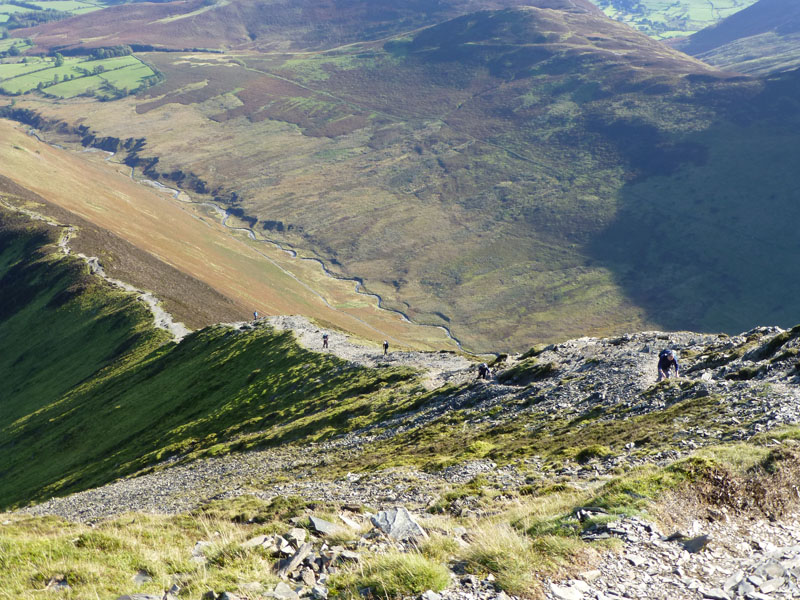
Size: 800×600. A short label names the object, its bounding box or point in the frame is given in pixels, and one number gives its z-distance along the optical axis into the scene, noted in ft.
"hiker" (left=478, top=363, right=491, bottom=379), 155.71
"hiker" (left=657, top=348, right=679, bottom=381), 119.24
